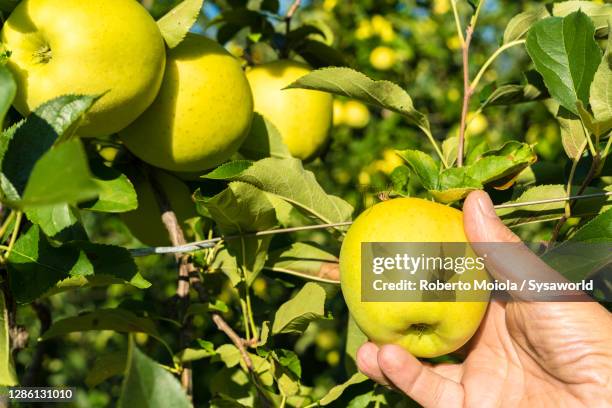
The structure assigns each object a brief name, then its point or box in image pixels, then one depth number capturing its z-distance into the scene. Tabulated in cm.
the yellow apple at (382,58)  108
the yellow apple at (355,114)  106
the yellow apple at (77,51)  43
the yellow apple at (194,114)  49
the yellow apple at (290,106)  59
